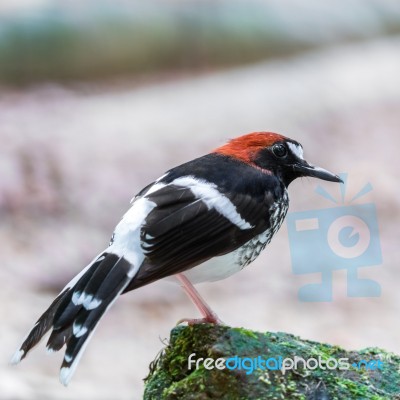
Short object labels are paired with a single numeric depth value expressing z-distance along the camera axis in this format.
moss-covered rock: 6.55
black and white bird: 6.51
